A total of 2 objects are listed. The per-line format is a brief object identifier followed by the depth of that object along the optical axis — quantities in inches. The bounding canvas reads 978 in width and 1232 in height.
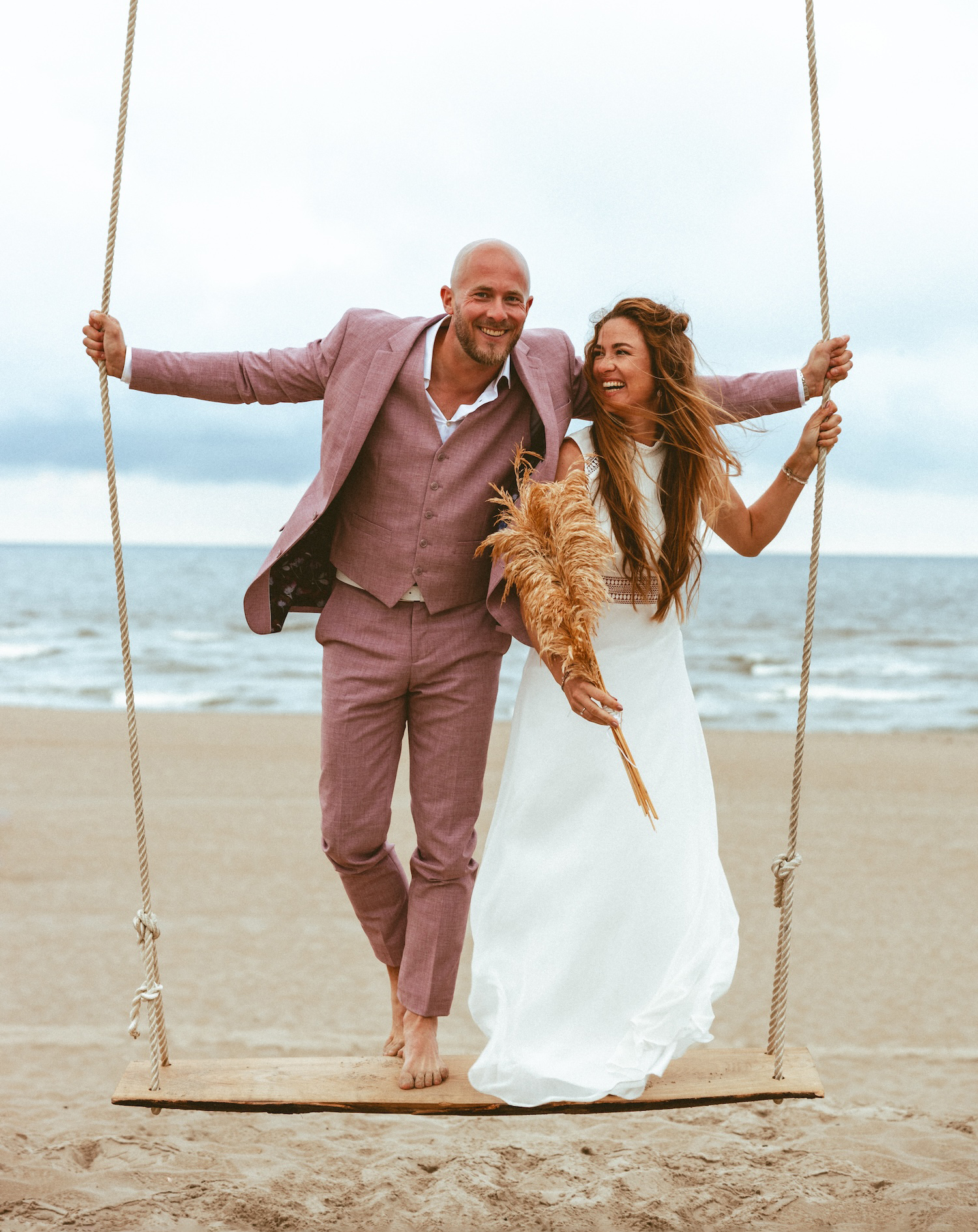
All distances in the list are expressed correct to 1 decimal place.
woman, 105.0
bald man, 104.7
